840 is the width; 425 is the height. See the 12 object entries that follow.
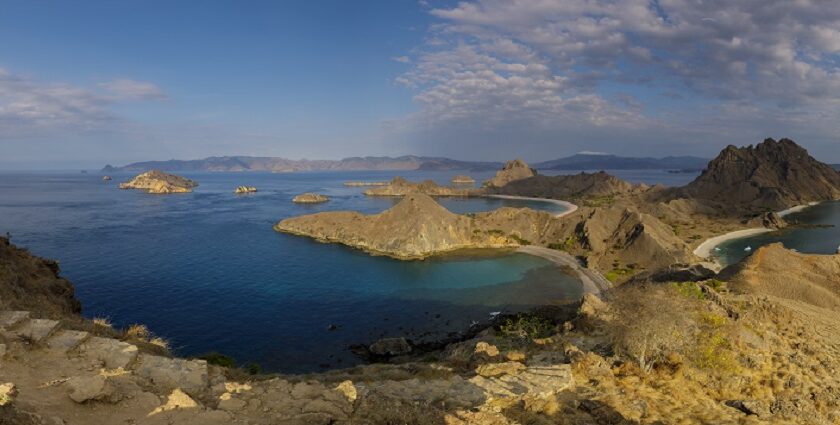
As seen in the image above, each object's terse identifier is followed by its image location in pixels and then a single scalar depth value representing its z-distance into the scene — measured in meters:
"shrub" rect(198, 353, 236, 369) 37.41
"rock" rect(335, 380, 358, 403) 18.41
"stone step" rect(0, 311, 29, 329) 18.53
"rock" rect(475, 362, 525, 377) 24.72
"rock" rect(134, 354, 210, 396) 18.02
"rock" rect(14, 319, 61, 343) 18.12
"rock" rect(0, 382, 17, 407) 12.87
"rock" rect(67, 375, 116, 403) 14.84
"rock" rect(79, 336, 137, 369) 18.55
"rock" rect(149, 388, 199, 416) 15.95
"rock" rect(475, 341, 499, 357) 32.16
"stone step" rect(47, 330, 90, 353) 18.31
